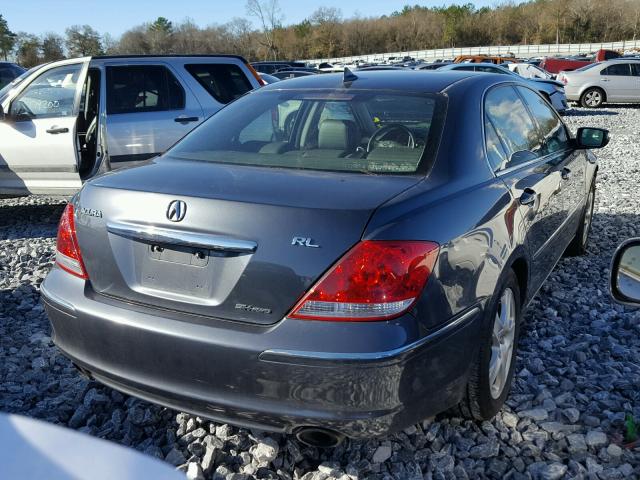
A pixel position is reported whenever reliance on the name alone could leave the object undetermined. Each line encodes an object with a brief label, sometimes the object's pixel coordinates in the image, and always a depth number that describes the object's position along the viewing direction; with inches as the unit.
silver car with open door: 248.1
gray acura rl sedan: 82.2
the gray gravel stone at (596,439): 107.1
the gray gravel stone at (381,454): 102.5
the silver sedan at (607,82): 801.6
